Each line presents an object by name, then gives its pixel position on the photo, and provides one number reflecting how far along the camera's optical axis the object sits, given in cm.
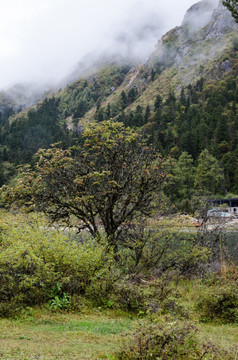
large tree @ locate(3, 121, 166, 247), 1357
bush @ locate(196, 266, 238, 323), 951
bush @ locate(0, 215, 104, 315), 877
